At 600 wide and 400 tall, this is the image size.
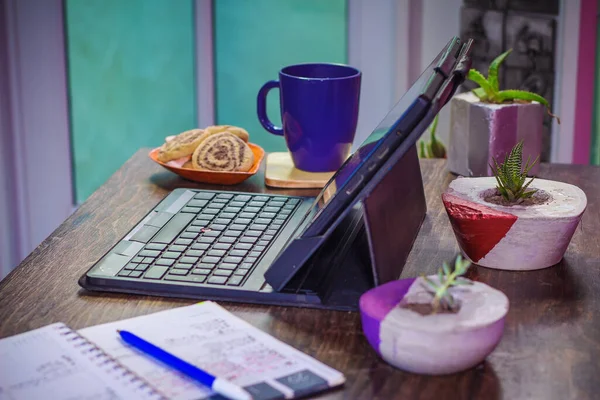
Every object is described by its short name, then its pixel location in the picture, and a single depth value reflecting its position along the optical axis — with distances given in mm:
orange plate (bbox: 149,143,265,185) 1475
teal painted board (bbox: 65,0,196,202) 2289
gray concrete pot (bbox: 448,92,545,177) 1449
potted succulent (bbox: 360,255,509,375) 1069
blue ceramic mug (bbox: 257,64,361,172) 1459
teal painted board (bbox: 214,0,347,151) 2253
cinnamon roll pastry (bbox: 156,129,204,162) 1512
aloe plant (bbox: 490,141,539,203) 1261
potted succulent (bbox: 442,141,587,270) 1232
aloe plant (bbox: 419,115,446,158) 1682
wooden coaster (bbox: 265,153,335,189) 1479
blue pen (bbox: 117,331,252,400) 1054
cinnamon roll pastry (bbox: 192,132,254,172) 1493
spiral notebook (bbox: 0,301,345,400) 1065
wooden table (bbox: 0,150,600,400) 1081
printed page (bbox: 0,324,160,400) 1063
